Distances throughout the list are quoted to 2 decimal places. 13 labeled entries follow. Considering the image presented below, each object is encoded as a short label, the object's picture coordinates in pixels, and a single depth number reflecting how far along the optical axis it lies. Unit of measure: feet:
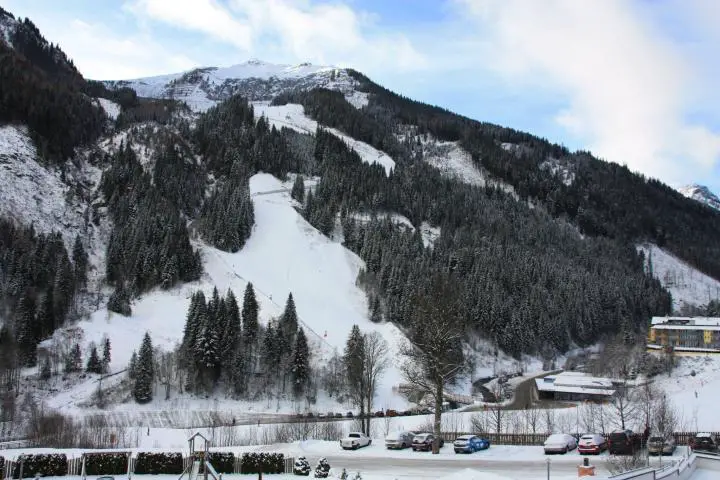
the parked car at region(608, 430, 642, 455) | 127.03
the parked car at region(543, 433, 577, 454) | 134.62
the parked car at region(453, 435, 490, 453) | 140.56
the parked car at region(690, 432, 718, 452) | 139.74
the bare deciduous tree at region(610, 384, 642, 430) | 221.40
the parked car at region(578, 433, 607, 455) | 133.72
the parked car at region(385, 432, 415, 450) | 154.20
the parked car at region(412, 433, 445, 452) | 149.48
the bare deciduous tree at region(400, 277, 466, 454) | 154.51
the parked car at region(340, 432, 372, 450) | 149.69
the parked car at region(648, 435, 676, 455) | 131.54
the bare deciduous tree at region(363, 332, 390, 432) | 207.82
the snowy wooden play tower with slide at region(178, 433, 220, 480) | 84.10
